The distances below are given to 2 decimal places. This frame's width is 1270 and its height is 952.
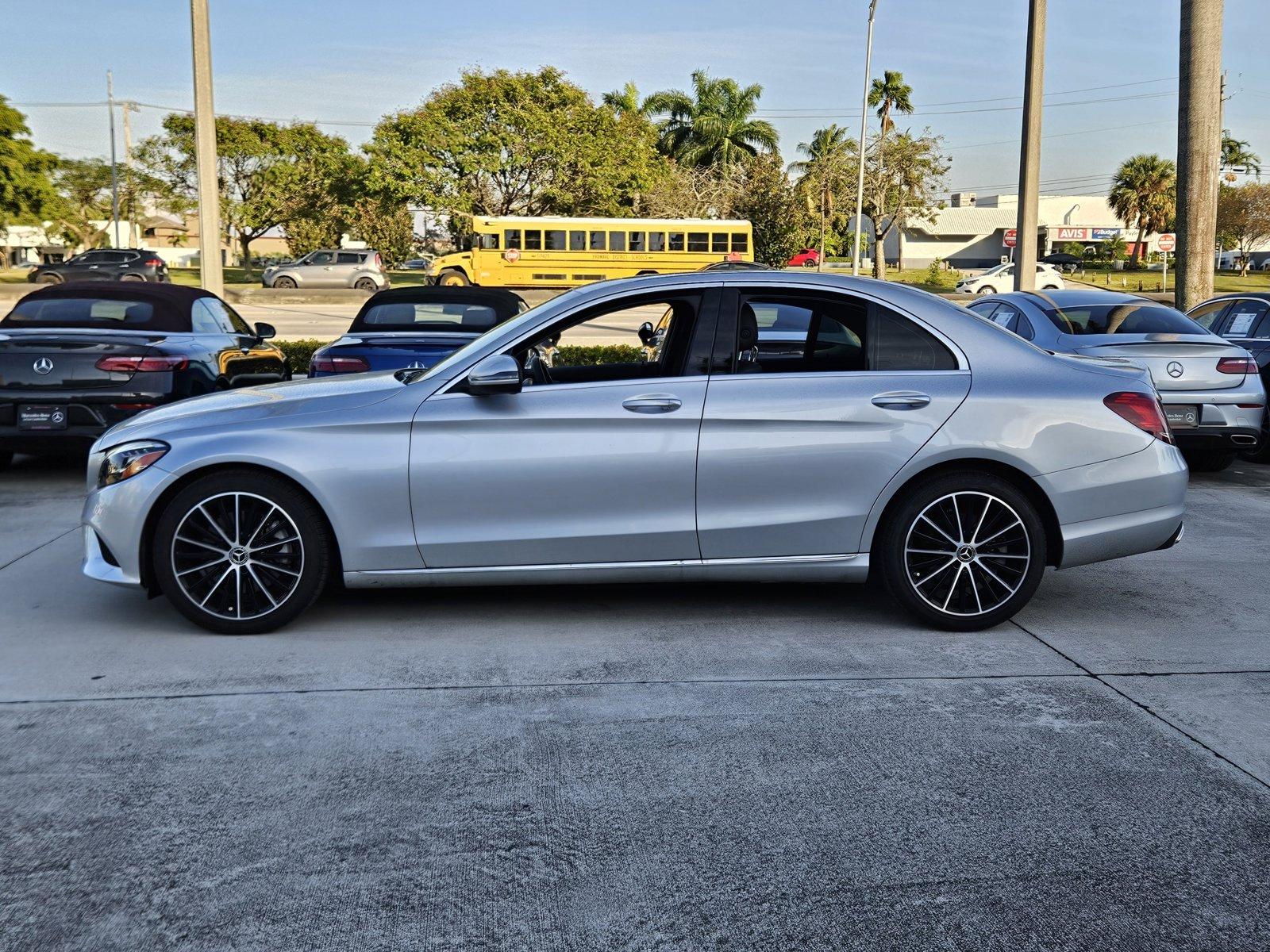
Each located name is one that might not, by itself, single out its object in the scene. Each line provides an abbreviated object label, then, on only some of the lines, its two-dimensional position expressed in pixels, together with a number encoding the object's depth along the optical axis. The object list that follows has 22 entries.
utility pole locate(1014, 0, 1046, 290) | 18.73
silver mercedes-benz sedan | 5.49
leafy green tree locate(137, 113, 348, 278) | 60.53
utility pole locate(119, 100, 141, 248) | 74.28
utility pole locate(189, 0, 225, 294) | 15.50
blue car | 9.82
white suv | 42.62
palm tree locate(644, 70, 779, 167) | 65.12
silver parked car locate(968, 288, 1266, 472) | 9.74
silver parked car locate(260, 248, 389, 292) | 44.66
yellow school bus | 43.38
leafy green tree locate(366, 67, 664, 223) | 49.88
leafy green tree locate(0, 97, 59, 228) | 41.44
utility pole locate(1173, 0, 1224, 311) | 15.07
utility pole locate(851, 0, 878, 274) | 42.81
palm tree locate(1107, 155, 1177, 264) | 80.81
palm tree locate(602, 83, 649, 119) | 64.81
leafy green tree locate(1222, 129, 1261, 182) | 91.31
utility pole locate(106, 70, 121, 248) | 63.91
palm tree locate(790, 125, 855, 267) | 58.69
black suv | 41.53
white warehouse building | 91.75
